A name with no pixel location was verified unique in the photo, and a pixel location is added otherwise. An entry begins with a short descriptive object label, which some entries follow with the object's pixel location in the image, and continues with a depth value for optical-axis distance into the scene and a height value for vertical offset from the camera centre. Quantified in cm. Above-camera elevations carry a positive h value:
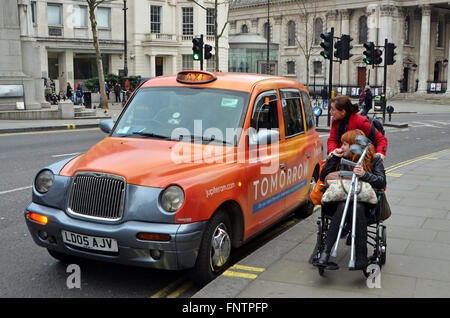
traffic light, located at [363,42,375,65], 2502 +160
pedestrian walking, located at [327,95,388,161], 548 -35
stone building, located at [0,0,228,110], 4772 +498
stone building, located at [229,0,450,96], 6575 +678
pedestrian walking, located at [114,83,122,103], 4166 -5
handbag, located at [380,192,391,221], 502 -114
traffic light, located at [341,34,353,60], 2273 +180
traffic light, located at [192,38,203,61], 2289 +175
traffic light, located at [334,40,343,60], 2280 +171
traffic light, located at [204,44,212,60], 2304 +161
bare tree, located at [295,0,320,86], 7362 +1015
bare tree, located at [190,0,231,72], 2968 +265
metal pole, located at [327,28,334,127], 2288 +30
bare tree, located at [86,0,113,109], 2912 +150
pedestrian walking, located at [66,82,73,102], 4028 -26
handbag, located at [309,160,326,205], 521 -102
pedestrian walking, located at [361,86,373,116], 3109 -56
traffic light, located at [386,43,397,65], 2569 +163
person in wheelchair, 466 -86
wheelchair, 482 -135
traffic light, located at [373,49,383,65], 2538 +143
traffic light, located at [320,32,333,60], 2209 +179
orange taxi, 445 -81
